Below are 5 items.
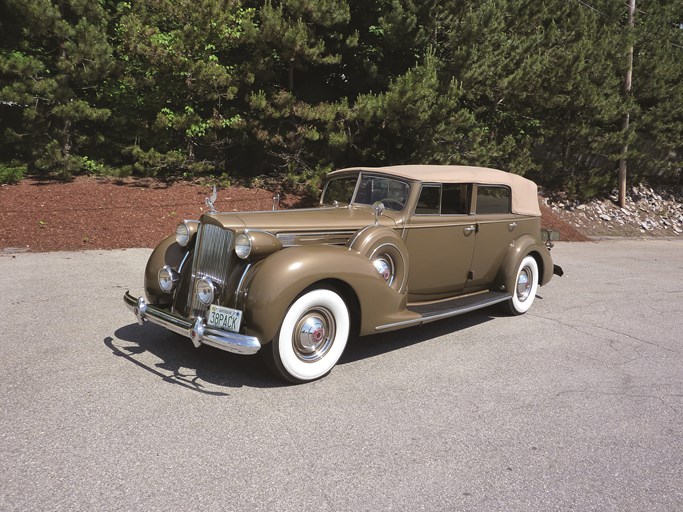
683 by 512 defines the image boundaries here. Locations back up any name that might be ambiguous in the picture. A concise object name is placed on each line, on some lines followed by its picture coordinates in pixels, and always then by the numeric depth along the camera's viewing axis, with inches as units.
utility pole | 657.0
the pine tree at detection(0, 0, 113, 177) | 461.1
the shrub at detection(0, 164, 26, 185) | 463.2
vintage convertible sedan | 153.6
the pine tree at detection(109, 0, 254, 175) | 491.8
